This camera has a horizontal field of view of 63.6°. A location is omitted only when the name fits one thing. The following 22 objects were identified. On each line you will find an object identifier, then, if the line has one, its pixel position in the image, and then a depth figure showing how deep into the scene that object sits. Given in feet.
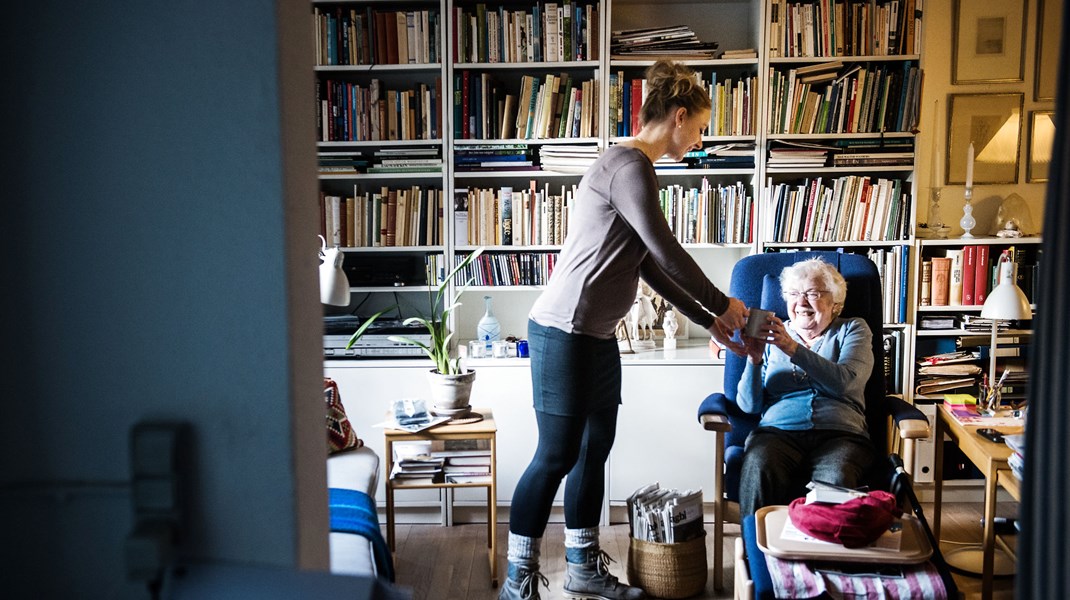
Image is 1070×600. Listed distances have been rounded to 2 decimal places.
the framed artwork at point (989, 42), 12.32
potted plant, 9.88
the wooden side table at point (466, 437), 9.60
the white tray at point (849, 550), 6.55
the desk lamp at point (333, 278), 7.65
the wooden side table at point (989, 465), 8.14
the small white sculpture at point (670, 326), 12.07
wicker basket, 9.14
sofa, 6.67
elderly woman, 8.45
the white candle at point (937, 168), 12.39
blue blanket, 7.22
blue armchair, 8.98
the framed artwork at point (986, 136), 12.44
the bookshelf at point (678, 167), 11.59
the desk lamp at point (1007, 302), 9.50
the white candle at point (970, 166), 12.14
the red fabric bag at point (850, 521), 6.62
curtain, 3.38
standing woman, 7.82
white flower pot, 9.90
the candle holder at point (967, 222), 12.13
